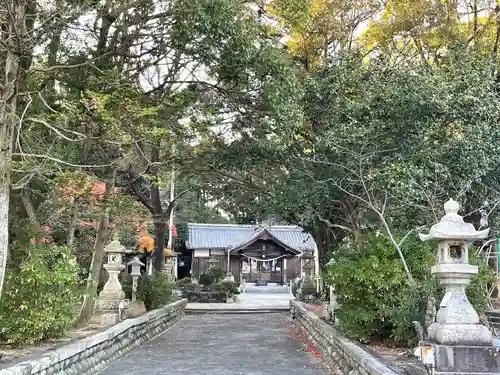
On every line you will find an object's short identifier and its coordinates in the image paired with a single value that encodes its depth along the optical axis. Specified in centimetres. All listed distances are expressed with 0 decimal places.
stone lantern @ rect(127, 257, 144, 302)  1567
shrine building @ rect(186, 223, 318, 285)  4122
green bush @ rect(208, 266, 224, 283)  3362
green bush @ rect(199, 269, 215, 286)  3316
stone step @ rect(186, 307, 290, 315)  2429
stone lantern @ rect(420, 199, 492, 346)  601
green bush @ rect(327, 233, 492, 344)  839
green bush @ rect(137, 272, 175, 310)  1634
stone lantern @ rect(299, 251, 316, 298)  2288
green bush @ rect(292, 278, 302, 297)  2810
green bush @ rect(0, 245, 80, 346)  806
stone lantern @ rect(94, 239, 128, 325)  1383
